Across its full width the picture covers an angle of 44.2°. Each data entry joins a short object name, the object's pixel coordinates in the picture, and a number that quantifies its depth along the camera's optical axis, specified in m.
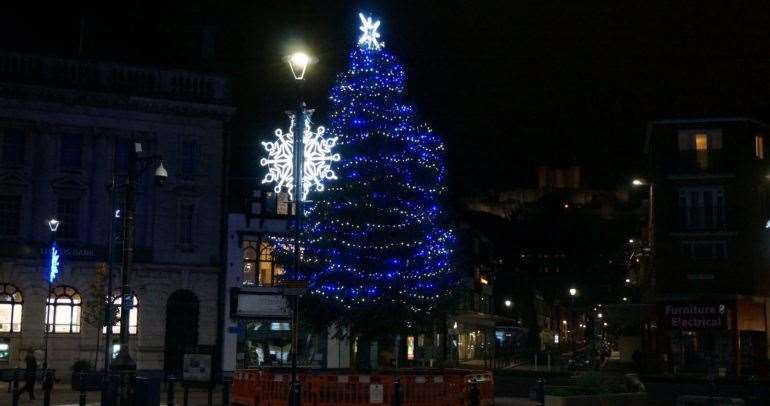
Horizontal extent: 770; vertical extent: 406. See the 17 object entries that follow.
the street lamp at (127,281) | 21.53
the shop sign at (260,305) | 47.38
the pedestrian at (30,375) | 31.11
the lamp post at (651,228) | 56.19
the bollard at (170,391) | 25.58
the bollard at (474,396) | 23.53
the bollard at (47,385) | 26.23
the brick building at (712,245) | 51.38
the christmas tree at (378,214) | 32.09
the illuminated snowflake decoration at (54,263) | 39.50
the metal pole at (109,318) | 29.42
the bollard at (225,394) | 27.53
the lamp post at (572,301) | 64.85
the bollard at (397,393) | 22.38
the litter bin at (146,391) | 22.12
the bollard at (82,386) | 22.08
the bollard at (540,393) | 22.36
